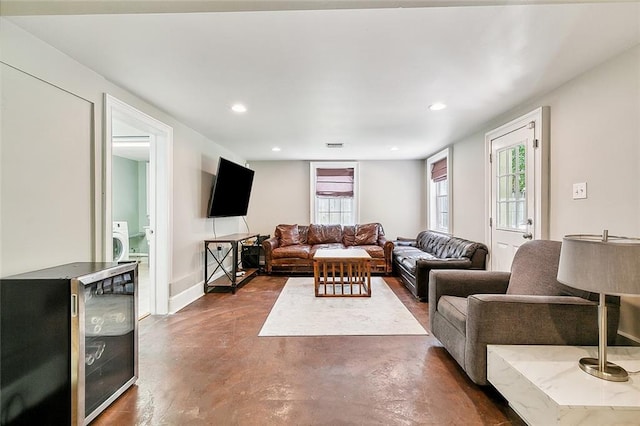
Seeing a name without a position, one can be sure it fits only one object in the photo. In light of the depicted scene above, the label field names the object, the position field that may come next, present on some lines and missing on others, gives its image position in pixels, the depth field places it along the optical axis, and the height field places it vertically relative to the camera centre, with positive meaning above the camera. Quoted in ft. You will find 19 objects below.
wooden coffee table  12.64 -2.58
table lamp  4.07 -0.89
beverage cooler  4.75 -2.35
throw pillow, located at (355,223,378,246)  18.61 -1.48
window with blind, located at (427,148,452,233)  15.74 +1.29
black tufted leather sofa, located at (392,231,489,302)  11.60 -2.12
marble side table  3.86 -2.60
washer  18.60 -1.99
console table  13.20 -2.66
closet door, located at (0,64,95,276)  5.25 +0.73
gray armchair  5.57 -2.14
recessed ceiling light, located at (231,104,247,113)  9.37 +3.50
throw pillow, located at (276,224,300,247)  18.54 -1.51
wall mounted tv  13.26 +1.07
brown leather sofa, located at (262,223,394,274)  16.56 -2.07
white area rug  9.06 -3.77
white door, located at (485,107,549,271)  8.56 +0.95
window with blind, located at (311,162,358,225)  20.17 +1.33
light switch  7.23 +0.58
